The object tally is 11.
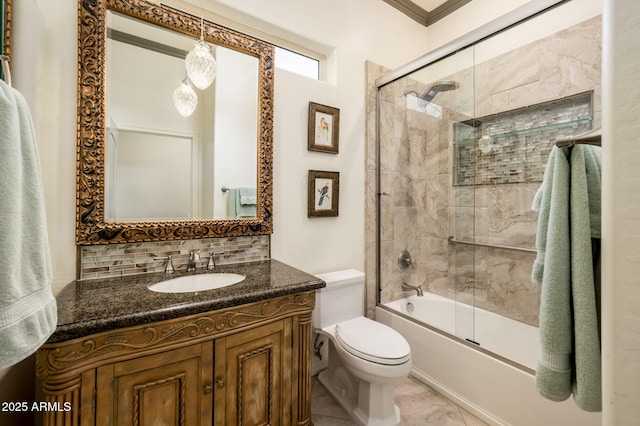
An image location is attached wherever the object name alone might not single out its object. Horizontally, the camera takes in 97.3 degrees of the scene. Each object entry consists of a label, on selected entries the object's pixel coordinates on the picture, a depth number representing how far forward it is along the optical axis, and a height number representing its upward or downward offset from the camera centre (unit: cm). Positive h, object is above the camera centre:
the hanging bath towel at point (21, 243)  56 -7
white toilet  147 -75
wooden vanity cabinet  90 -60
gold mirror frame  129 +41
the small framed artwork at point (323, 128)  197 +62
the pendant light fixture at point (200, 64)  151 +81
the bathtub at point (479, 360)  144 -89
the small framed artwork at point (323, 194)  199 +14
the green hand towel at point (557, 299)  70 -22
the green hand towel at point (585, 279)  65 -16
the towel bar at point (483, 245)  200 -24
